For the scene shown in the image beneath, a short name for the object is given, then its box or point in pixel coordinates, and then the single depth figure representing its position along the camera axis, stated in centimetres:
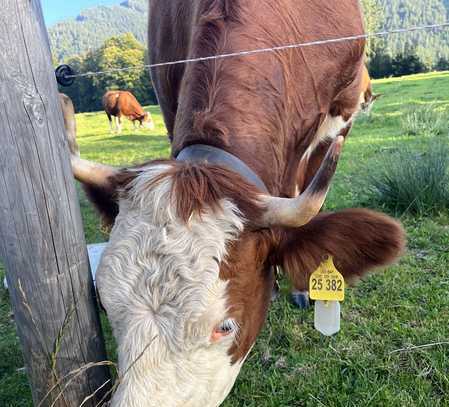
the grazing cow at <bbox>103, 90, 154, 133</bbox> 2167
